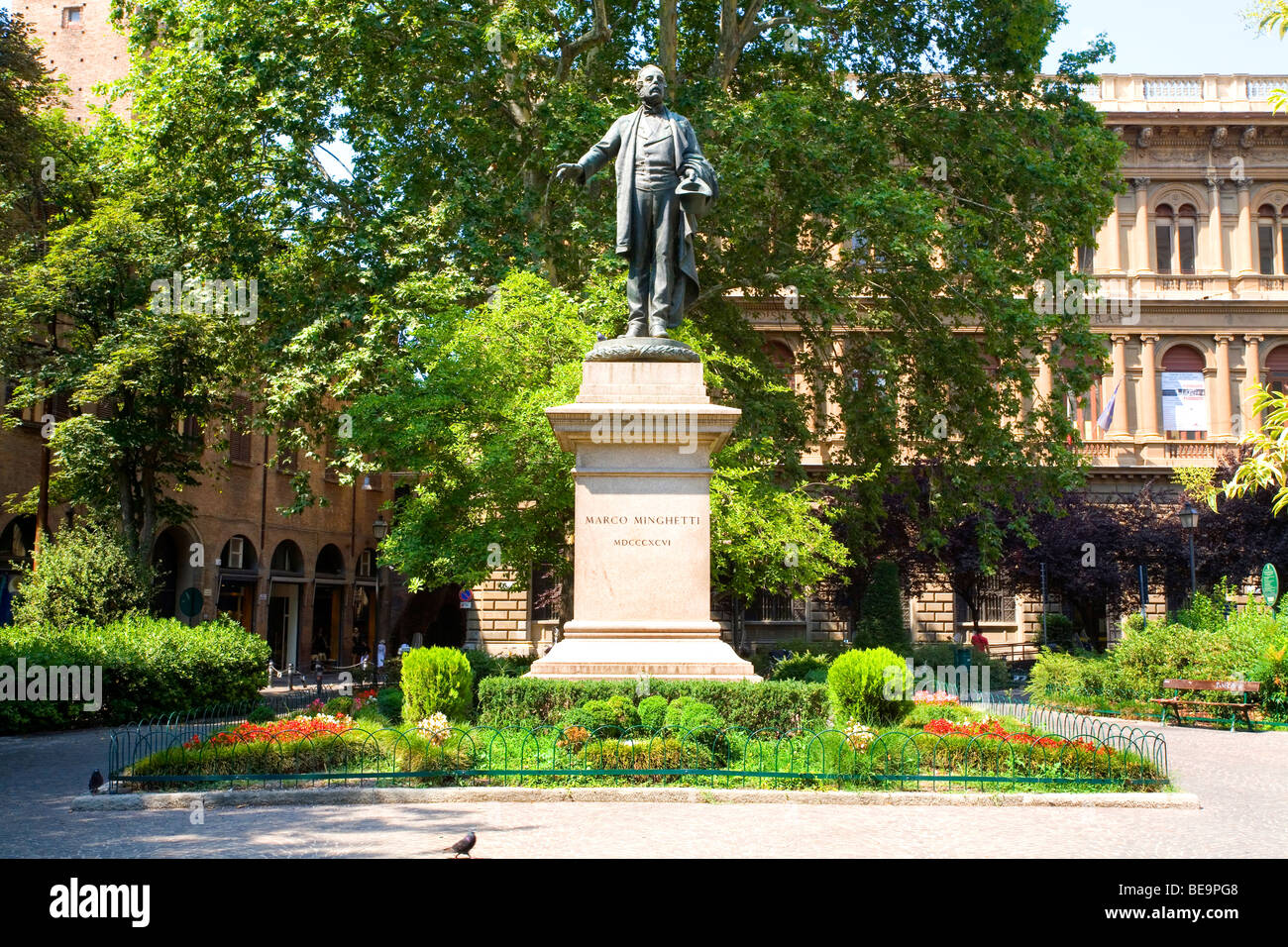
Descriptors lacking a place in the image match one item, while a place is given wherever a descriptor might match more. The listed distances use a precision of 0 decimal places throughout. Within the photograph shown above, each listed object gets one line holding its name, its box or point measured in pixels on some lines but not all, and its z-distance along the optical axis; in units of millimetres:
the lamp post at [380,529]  29172
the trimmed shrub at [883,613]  32750
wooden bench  20734
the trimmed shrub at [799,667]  20547
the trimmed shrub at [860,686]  13070
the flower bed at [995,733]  11375
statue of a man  13586
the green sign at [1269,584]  23922
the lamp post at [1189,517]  28375
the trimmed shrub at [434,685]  13695
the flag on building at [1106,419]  38906
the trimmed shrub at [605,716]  11414
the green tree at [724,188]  23891
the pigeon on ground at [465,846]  6938
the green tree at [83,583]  23750
